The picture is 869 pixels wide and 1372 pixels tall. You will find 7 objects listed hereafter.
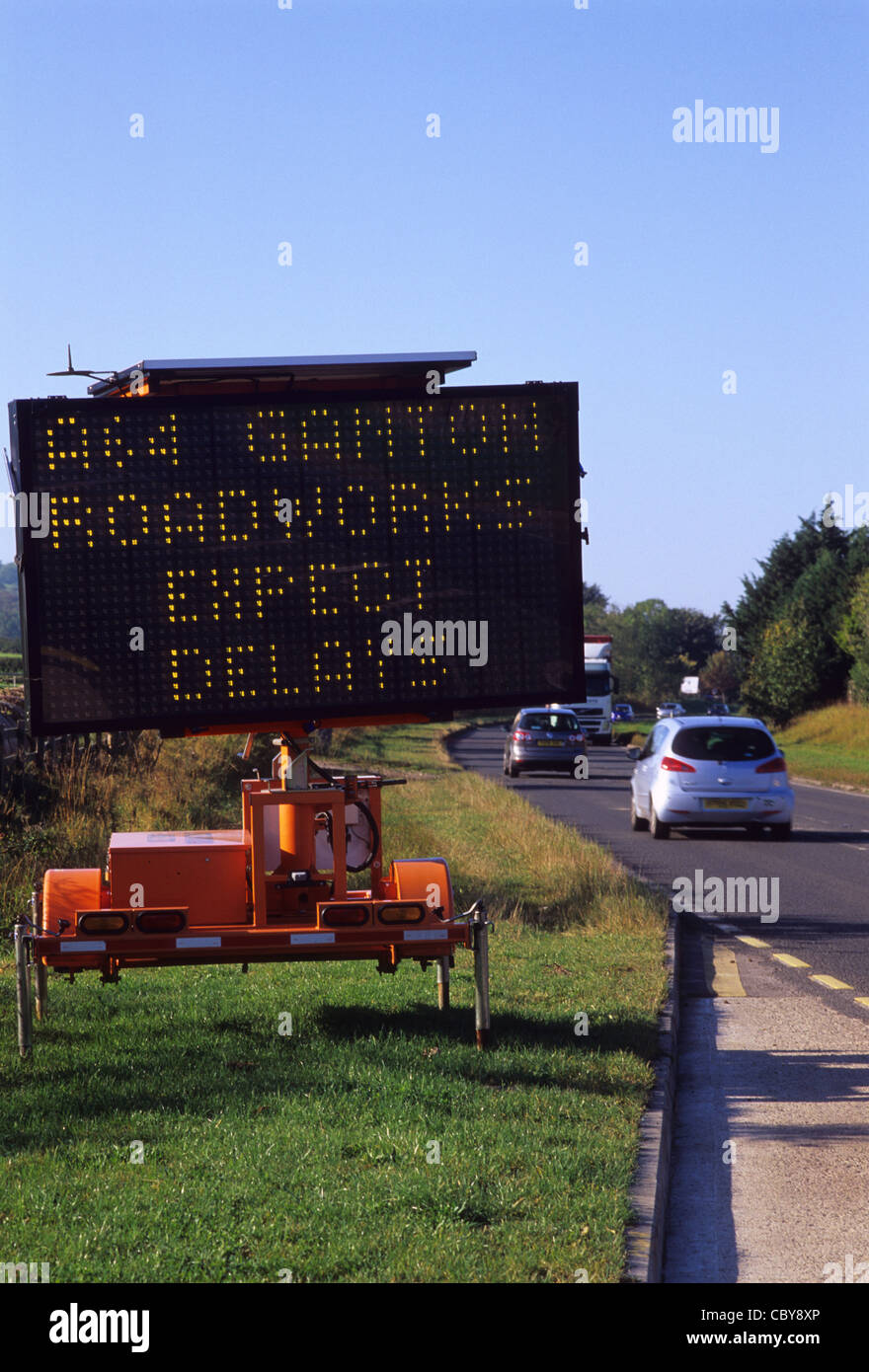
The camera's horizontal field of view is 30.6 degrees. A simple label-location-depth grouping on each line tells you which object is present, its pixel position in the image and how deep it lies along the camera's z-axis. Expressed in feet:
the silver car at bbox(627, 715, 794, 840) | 66.39
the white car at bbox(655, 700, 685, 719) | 277.33
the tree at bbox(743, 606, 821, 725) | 231.50
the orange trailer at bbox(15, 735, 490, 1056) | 23.59
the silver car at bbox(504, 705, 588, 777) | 120.67
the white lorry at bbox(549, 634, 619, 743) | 185.57
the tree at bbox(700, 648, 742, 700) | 503.61
